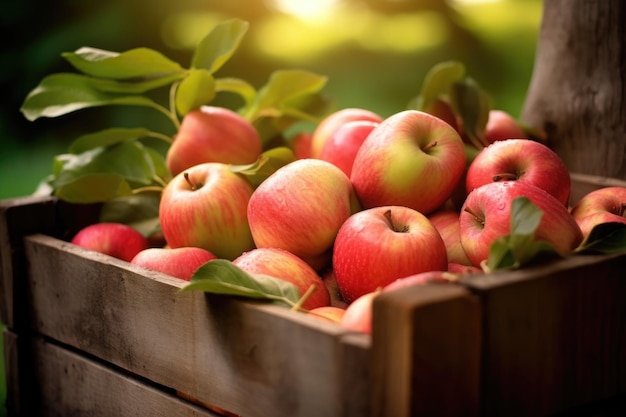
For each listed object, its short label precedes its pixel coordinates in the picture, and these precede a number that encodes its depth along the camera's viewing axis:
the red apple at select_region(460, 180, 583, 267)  1.33
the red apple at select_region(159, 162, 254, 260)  1.45
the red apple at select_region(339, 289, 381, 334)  1.28
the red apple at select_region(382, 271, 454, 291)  1.28
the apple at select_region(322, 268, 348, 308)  1.40
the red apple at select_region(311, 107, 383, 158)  1.55
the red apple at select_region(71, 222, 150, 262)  1.51
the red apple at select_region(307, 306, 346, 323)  1.33
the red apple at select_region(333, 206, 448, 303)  1.35
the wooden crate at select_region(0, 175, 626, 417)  1.23
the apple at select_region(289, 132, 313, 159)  1.61
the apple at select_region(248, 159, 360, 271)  1.41
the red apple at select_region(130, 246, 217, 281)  1.42
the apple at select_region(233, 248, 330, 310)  1.37
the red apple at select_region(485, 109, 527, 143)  1.59
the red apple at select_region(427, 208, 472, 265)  1.41
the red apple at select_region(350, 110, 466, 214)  1.42
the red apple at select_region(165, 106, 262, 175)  1.54
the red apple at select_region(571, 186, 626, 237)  1.41
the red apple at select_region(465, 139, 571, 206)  1.40
